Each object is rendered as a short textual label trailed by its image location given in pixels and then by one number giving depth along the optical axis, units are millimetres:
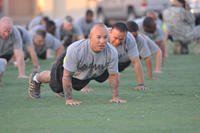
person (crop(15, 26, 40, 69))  14336
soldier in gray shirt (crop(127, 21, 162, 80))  11586
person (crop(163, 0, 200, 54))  20062
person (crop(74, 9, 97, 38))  21241
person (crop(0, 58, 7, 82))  11008
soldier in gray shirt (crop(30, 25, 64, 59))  16503
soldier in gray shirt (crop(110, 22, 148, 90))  9969
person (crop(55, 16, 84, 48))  19891
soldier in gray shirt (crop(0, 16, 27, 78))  12917
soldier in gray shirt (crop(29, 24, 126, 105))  9070
